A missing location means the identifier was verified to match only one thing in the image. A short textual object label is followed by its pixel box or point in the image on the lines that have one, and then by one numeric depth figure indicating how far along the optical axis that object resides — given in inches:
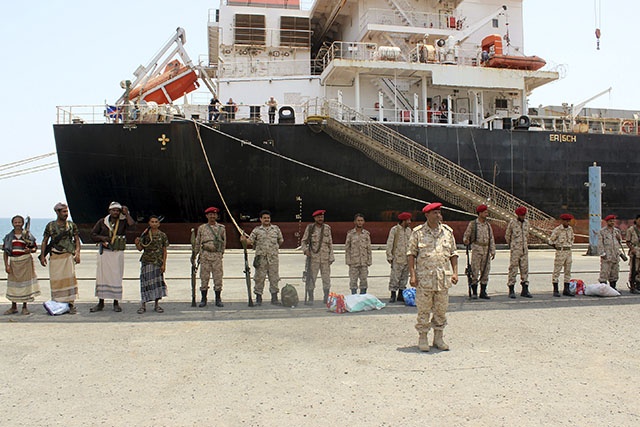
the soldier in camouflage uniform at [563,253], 302.2
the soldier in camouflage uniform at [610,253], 319.0
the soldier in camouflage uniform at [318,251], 287.6
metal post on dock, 616.4
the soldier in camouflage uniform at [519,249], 297.6
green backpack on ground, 270.8
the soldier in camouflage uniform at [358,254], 288.7
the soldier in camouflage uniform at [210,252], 275.1
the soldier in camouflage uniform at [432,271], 181.5
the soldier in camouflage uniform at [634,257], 313.3
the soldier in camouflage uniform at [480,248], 291.9
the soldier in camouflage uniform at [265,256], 277.7
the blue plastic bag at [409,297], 270.2
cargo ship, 587.5
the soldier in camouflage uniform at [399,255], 281.4
